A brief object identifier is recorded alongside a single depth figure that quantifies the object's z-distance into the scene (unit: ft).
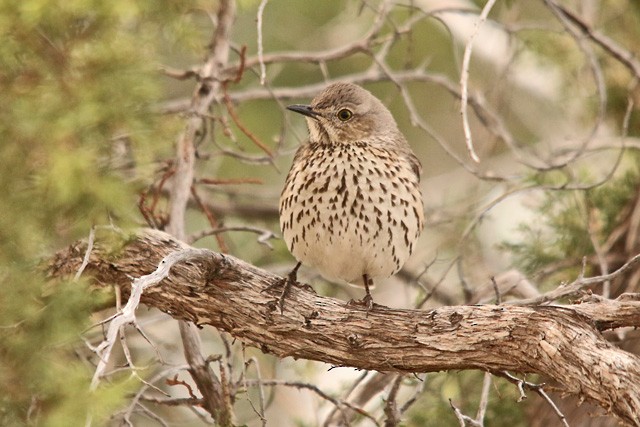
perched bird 32.22
